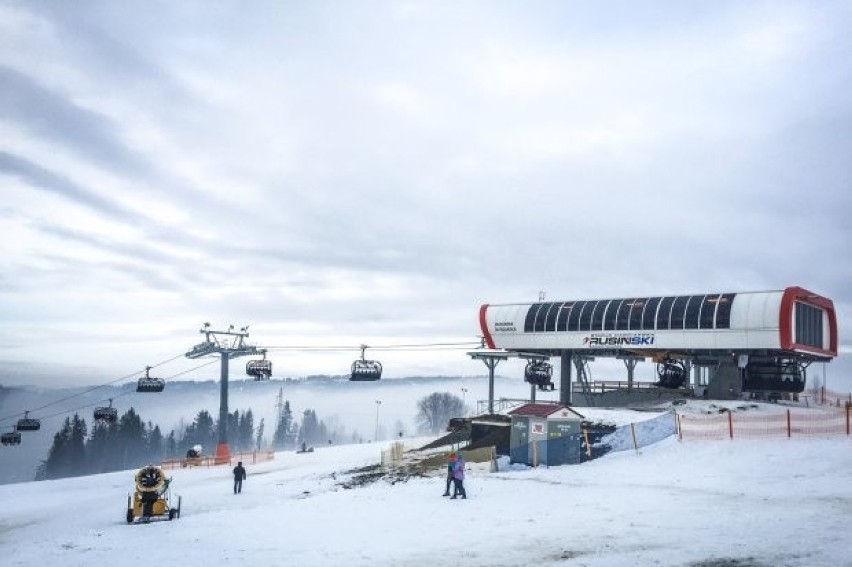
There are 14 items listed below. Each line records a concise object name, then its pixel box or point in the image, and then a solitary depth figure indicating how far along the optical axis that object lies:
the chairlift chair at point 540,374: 48.53
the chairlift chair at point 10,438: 50.53
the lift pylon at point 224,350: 52.22
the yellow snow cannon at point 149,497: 22.59
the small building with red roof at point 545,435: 26.91
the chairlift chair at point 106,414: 50.92
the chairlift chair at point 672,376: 42.50
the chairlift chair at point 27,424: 49.78
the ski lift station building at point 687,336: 39.34
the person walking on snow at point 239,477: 29.88
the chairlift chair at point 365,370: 45.06
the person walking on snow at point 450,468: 21.41
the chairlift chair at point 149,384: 47.97
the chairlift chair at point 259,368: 50.63
